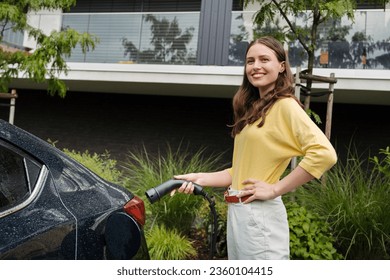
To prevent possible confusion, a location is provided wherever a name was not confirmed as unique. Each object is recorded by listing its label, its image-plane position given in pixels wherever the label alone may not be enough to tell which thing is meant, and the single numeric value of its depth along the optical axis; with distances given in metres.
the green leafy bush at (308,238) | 3.74
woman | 1.59
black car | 1.39
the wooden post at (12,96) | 8.07
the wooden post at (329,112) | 4.97
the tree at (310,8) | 4.41
